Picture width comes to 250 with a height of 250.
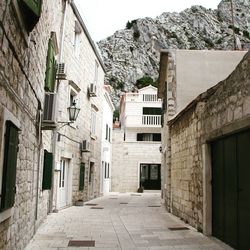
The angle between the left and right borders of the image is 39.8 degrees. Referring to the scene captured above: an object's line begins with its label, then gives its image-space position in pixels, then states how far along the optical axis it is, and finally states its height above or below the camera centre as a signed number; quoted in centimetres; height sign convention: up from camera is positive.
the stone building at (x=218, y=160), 580 +28
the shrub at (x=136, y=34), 7086 +2807
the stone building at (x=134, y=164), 2869 +64
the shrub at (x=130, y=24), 7394 +3156
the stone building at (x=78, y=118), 1249 +246
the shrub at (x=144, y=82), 5756 +1523
